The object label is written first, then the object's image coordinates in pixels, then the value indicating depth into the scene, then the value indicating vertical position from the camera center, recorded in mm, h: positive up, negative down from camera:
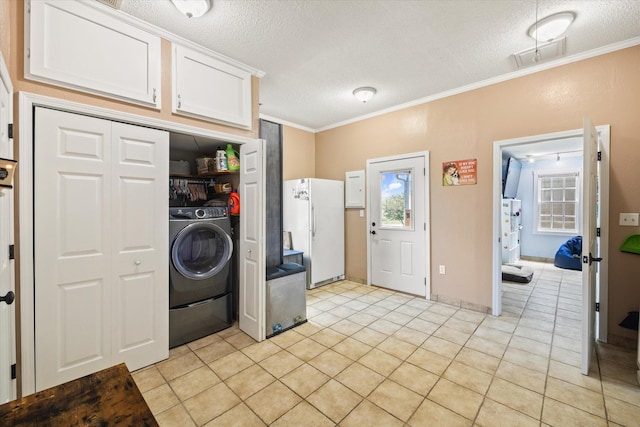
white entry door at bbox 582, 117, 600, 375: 2062 -285
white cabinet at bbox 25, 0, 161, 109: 1771 +1158
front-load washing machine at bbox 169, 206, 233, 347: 2488 -567
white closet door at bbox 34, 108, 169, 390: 1815 -230
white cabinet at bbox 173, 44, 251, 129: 2402 +1189
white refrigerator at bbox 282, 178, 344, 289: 4246 -170
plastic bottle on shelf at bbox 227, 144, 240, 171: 2842 +559
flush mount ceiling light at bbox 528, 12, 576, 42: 2137 +1527
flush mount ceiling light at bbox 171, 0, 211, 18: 1945 +1500
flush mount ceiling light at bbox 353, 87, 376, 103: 3469 +1547
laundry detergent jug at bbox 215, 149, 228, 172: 2855 +549
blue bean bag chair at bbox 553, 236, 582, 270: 5461 -851
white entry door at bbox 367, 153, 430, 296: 3857 -146
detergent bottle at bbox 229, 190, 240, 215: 2930 +104
